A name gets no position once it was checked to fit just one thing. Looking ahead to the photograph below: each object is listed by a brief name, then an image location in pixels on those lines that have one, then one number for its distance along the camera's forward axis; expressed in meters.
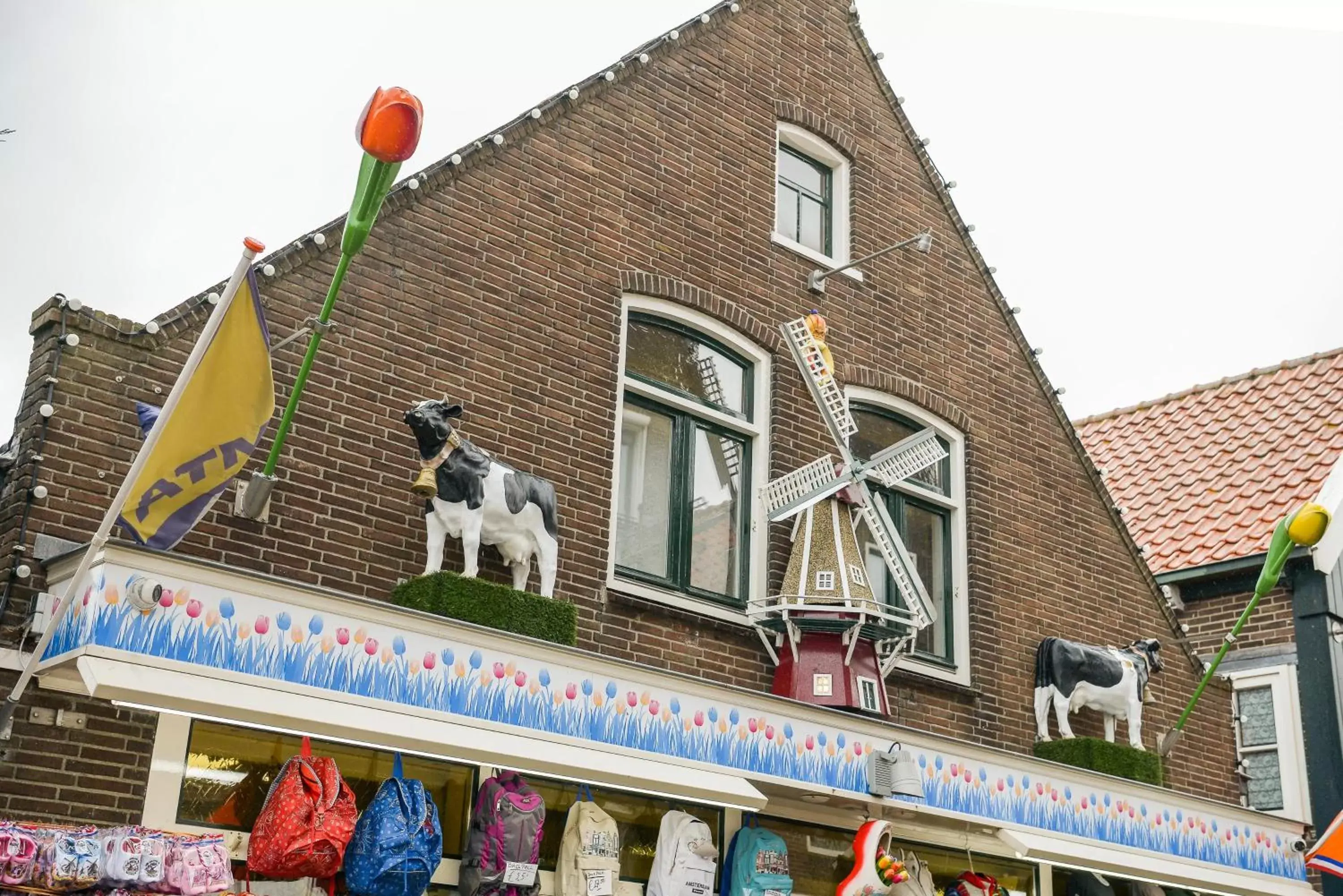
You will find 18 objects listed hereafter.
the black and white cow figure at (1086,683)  12.84
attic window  13.24
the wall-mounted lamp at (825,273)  12.55
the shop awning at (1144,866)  10.70
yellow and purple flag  7.37
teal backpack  9.87
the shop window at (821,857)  10.66
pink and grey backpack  8.52
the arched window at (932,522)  12.64
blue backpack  7.84
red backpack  7.55
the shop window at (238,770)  7.99
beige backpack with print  9.06
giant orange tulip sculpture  7.41
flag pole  6.93
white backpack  9.53
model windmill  10.80
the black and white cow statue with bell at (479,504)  9.09
